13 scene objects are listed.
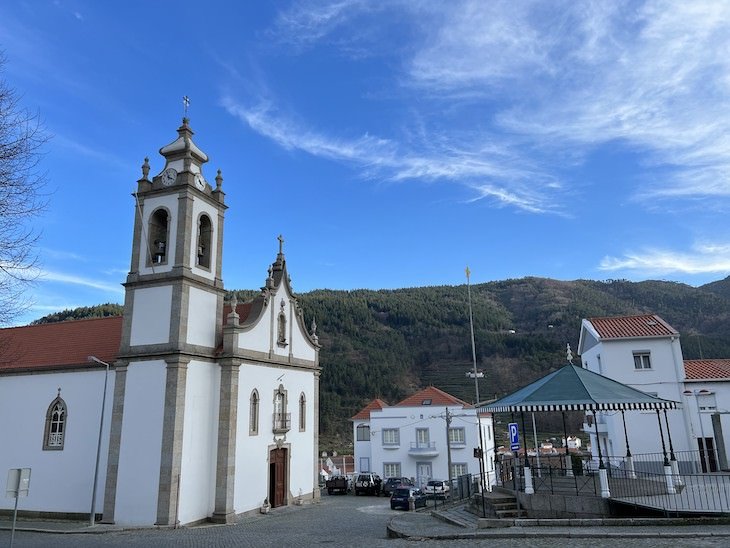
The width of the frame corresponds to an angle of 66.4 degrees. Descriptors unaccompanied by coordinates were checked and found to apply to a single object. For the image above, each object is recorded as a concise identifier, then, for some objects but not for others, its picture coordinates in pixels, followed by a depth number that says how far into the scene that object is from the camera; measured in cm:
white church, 2308
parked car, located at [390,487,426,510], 2815
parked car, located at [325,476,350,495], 4244
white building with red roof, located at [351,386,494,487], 4938
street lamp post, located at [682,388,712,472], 2853
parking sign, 1856
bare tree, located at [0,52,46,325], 1177
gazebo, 1733
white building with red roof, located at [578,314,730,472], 2898
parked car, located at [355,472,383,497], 4075
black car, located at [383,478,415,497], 4048
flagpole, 1800
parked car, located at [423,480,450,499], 3997
